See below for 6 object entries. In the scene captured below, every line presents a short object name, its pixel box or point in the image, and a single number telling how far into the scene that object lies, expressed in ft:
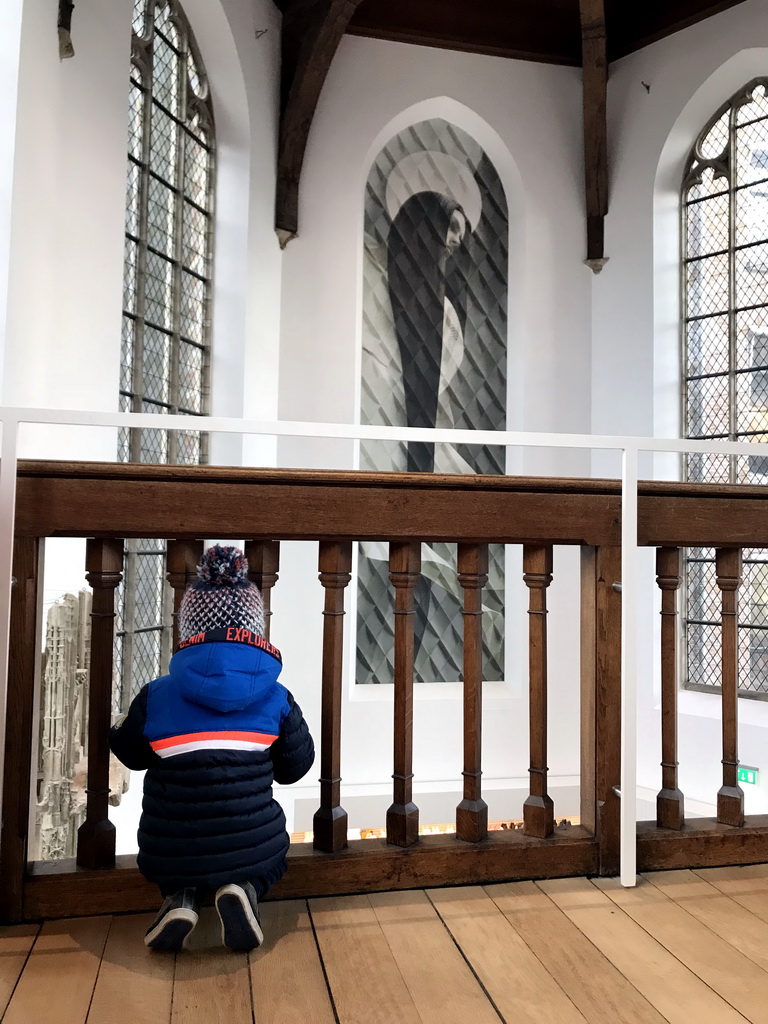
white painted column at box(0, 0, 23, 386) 10.53
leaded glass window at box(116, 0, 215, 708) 14.93
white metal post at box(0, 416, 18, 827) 4.90
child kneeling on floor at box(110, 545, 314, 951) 4.60
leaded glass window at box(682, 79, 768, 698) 18.01
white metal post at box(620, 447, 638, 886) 5.70
